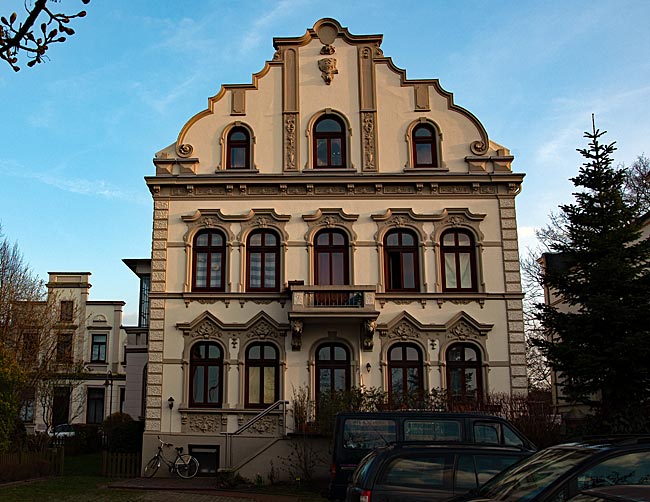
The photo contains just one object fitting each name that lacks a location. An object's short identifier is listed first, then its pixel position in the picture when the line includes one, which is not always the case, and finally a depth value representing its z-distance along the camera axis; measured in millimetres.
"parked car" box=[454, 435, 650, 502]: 6965
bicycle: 23156
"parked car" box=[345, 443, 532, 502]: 10344
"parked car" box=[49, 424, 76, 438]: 35944
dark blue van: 14812
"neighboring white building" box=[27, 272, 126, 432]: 53406
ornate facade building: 24234
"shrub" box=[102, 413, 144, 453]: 25391
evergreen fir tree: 18703
